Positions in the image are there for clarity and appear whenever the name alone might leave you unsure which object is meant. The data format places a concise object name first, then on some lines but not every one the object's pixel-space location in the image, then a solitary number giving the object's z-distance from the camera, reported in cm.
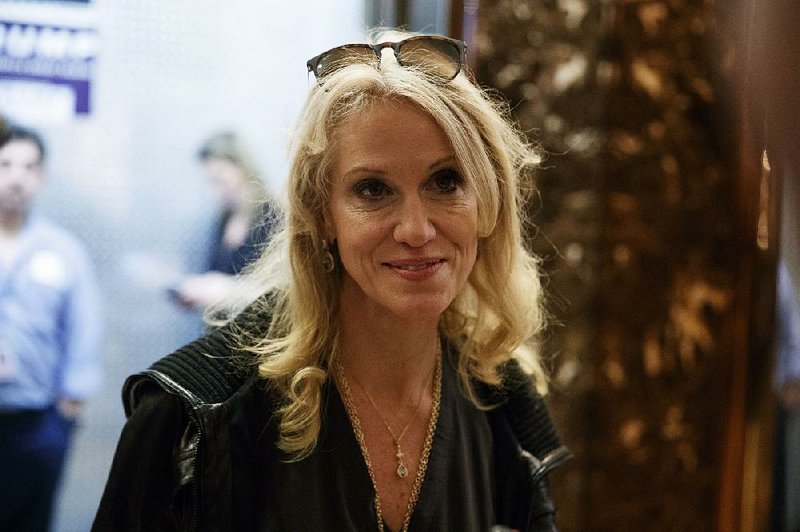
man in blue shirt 265
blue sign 265
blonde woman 141
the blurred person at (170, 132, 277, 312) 292
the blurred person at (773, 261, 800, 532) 121
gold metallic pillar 279
